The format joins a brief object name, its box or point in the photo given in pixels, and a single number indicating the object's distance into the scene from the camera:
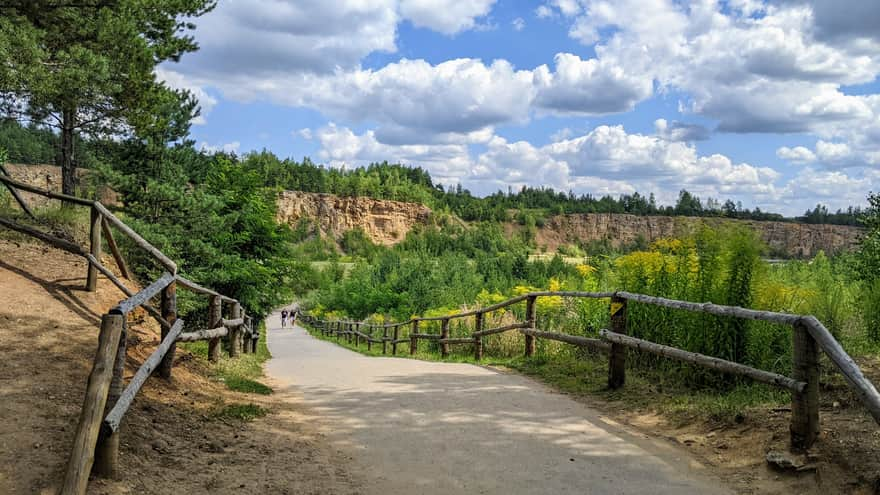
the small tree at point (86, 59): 11.80
